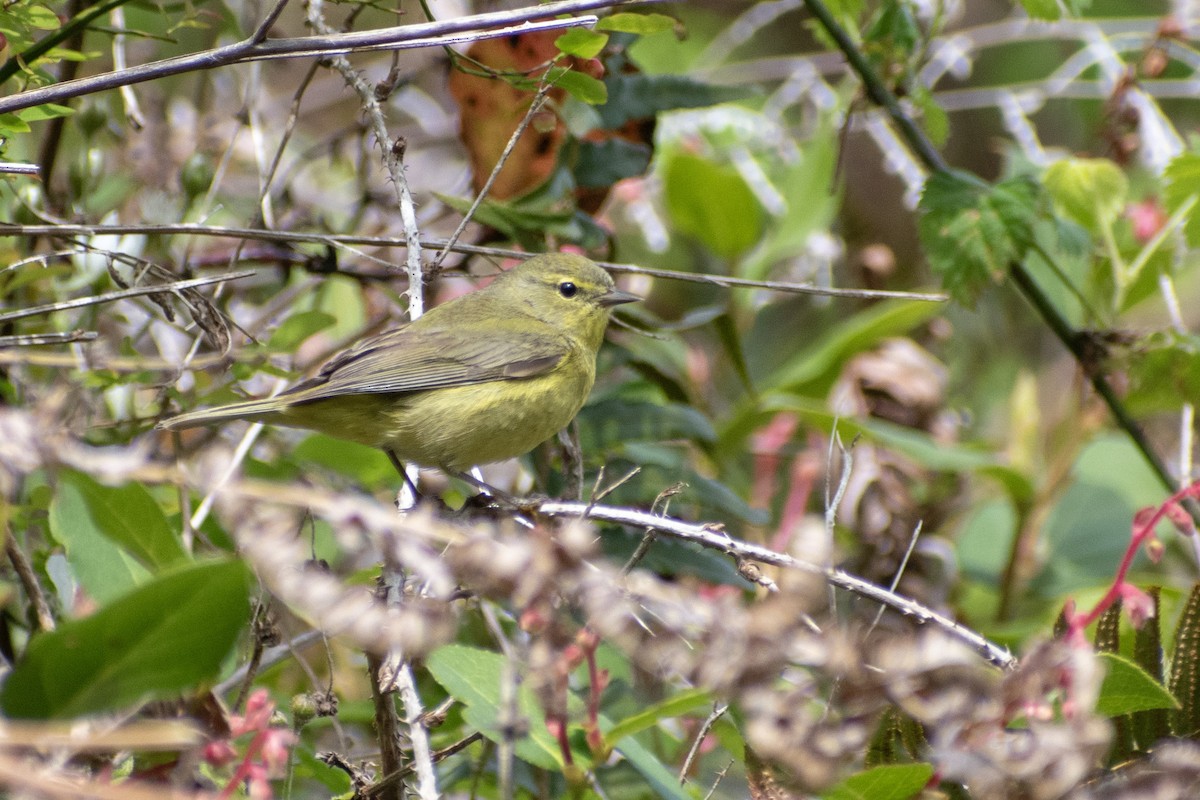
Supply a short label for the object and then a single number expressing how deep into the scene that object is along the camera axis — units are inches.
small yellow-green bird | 253.8
